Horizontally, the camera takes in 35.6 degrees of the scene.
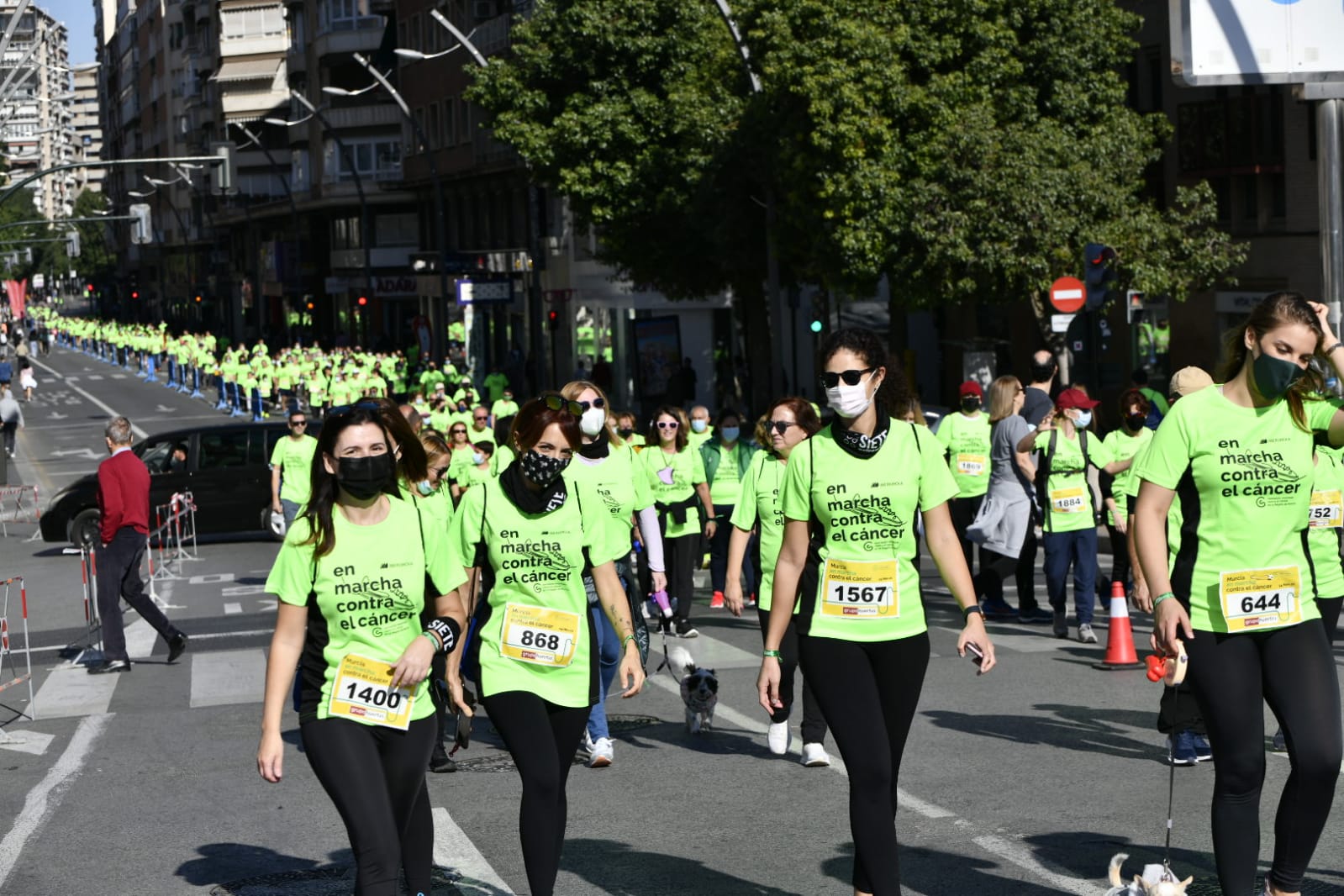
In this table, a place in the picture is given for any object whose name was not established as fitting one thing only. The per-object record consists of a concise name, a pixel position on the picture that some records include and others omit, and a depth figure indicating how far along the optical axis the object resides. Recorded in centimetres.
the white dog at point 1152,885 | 565
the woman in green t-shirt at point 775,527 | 952
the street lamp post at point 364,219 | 6529
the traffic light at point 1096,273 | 2214
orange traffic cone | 1216
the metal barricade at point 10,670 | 1254
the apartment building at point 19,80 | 4002
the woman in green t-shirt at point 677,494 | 1519
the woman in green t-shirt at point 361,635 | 566
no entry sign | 2255
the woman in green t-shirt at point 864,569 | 602
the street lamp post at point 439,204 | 4809
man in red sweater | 1391
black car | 2503
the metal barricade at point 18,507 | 2959
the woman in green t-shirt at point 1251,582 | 575
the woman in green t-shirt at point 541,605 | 624
